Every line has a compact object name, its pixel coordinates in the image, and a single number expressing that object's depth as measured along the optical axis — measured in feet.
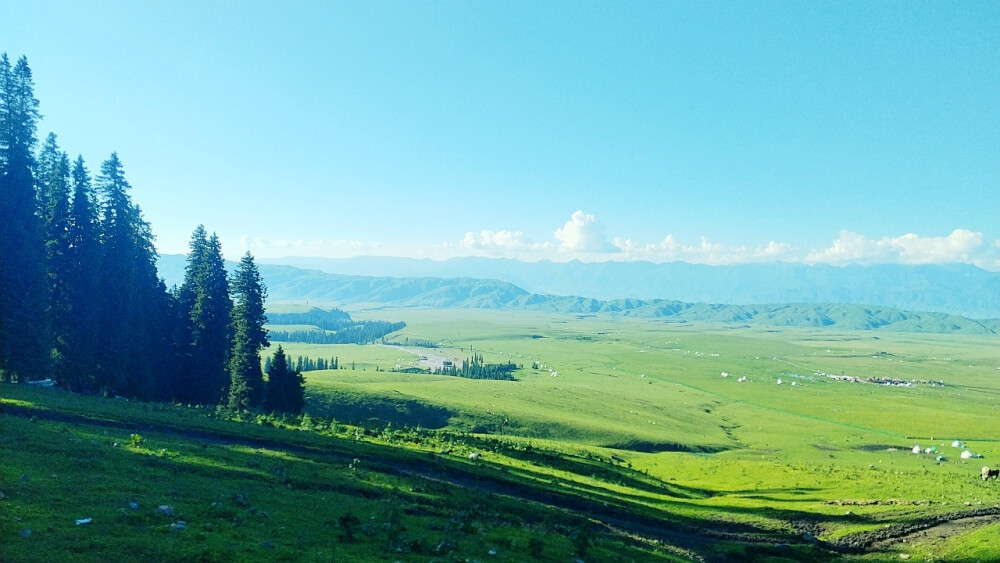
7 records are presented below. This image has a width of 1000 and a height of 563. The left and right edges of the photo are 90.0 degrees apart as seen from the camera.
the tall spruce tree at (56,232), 166.71
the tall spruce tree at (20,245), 141.18
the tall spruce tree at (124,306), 181.68
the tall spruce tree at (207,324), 218.38
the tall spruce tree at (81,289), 168.48
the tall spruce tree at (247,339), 218.18
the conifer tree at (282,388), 231.50
